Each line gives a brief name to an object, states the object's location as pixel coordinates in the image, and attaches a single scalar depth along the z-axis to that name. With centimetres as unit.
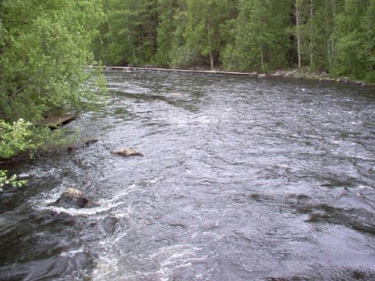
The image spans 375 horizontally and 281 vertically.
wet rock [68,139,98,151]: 1822
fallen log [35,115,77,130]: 1975
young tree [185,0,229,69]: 5725
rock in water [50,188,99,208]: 1218
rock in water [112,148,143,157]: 1750
